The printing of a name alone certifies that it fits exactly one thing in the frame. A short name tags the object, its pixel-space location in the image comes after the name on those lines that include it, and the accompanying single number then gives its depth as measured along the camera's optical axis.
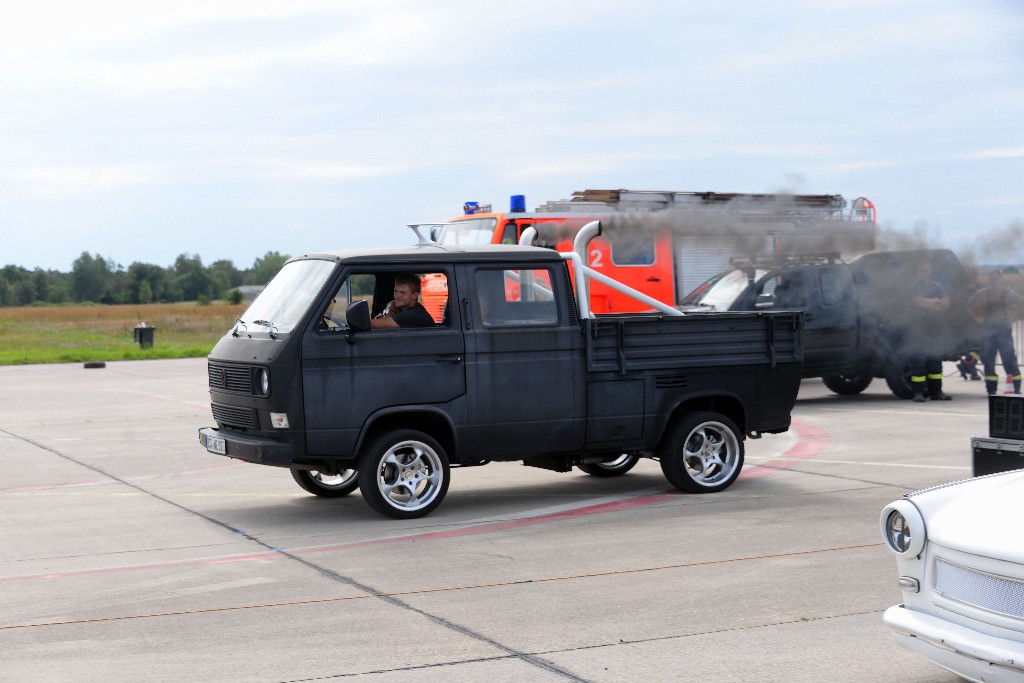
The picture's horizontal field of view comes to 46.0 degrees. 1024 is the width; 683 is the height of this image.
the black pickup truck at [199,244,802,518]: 9.00
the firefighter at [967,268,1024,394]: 17.69
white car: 4.46
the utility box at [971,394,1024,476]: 7.11
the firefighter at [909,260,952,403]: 17.56
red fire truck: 17.88
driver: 9.34
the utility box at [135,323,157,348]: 39.09
